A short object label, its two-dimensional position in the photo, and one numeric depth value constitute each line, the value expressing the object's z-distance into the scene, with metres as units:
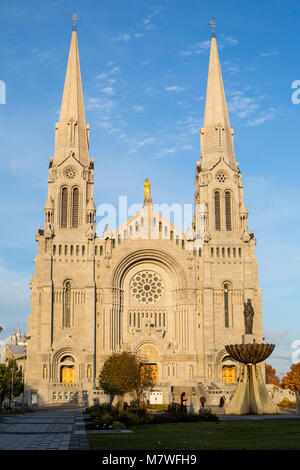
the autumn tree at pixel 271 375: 113.94
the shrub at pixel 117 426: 27.27
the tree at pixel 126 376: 42.44
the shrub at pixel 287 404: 51.09
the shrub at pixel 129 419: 30.16
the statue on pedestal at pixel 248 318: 42.59
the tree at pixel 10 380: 62.92
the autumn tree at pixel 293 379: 84.94
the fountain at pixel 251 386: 37.72
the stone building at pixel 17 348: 107.93
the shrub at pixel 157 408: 49.54
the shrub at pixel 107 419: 29.08
